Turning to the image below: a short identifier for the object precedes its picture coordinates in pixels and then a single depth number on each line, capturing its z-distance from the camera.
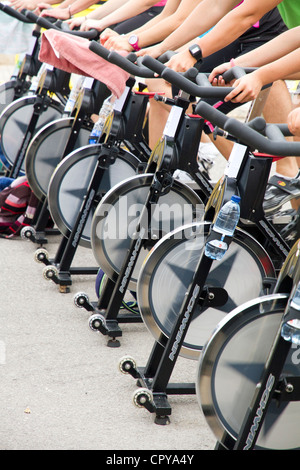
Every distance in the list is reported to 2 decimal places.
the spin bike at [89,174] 7.49
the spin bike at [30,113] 10.28
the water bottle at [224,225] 4.65
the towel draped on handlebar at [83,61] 7.37
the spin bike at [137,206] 6.10
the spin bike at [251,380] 3.98
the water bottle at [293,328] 3.75
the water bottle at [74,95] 9.20
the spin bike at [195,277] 4.94
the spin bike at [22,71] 11.04
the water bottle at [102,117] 7.92
